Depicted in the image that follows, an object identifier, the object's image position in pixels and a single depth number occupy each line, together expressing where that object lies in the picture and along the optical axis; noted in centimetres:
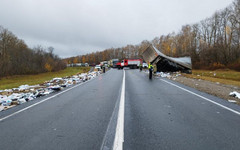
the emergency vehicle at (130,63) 4325
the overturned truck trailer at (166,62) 1946
